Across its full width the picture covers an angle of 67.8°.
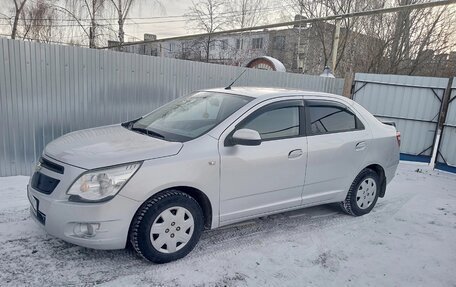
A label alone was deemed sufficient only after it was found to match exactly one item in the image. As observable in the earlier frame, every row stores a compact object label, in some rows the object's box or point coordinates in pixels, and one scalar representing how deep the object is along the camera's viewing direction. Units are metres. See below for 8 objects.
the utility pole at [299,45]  21.23
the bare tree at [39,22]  19.67
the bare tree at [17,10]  19.58
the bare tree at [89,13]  19.47
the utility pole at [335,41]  12.46
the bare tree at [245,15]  32.50
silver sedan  2.83
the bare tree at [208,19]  30.80
